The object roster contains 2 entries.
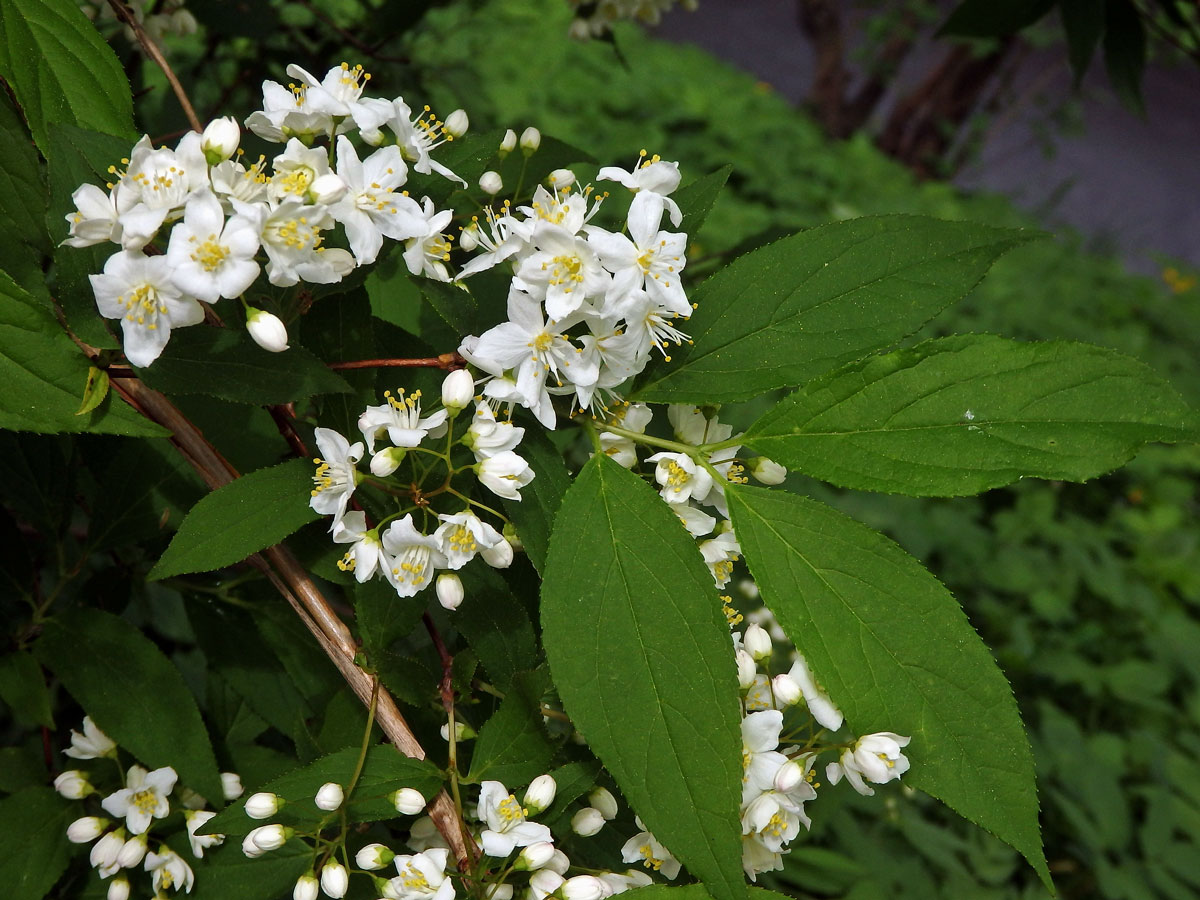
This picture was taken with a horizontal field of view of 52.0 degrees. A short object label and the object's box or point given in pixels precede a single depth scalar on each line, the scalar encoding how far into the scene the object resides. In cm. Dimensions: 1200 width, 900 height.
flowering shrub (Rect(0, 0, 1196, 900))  20
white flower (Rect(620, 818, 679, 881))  23
